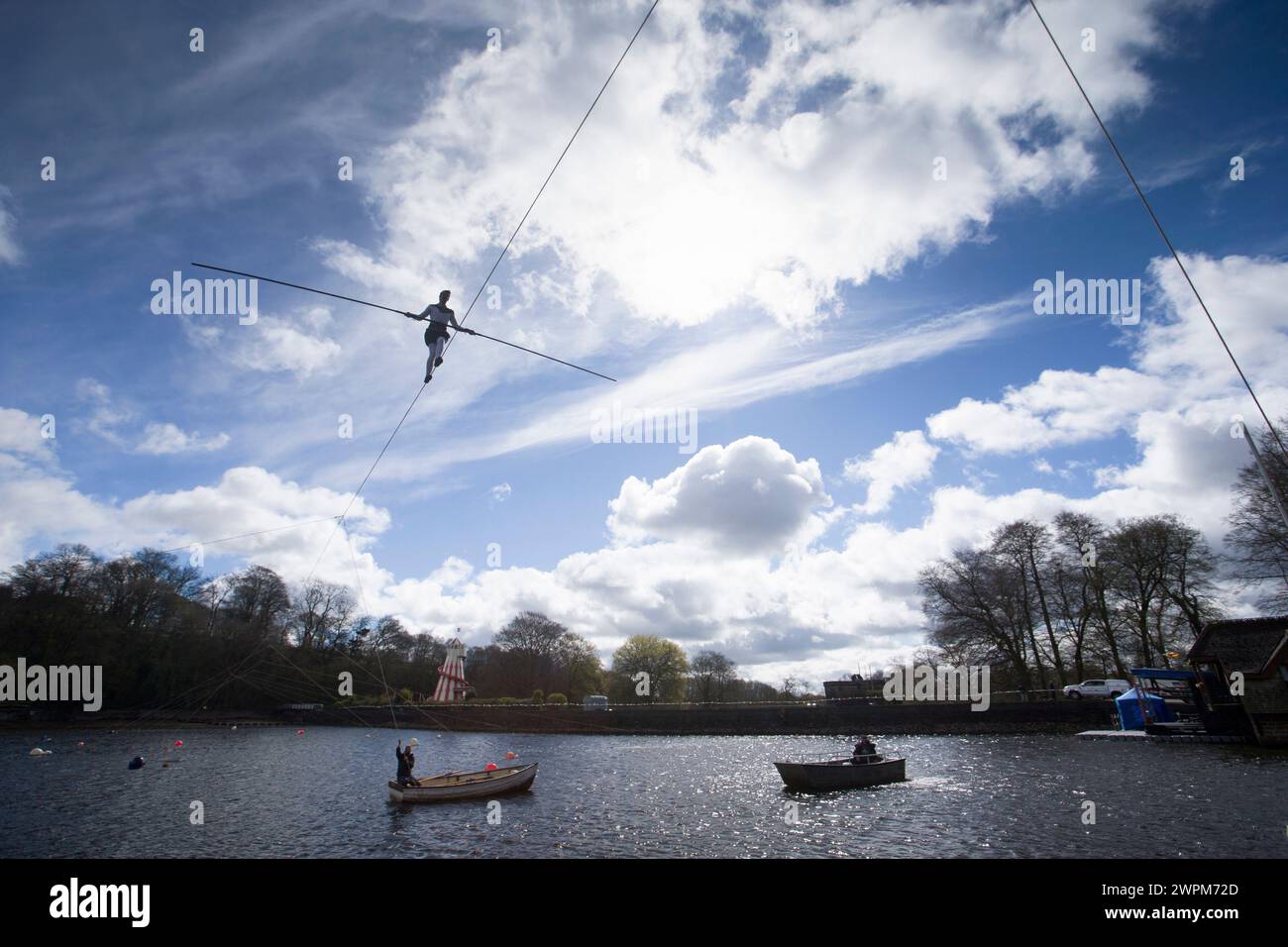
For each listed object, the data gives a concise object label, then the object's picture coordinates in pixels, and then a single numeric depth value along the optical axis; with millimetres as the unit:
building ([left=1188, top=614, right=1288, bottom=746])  29969
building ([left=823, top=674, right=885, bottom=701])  55200
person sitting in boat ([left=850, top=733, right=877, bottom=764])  26055
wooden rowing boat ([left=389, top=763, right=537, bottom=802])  22609
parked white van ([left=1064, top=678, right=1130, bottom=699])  41753
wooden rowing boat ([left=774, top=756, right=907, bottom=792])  24375
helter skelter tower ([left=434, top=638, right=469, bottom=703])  78562
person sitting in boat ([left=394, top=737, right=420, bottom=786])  22781
